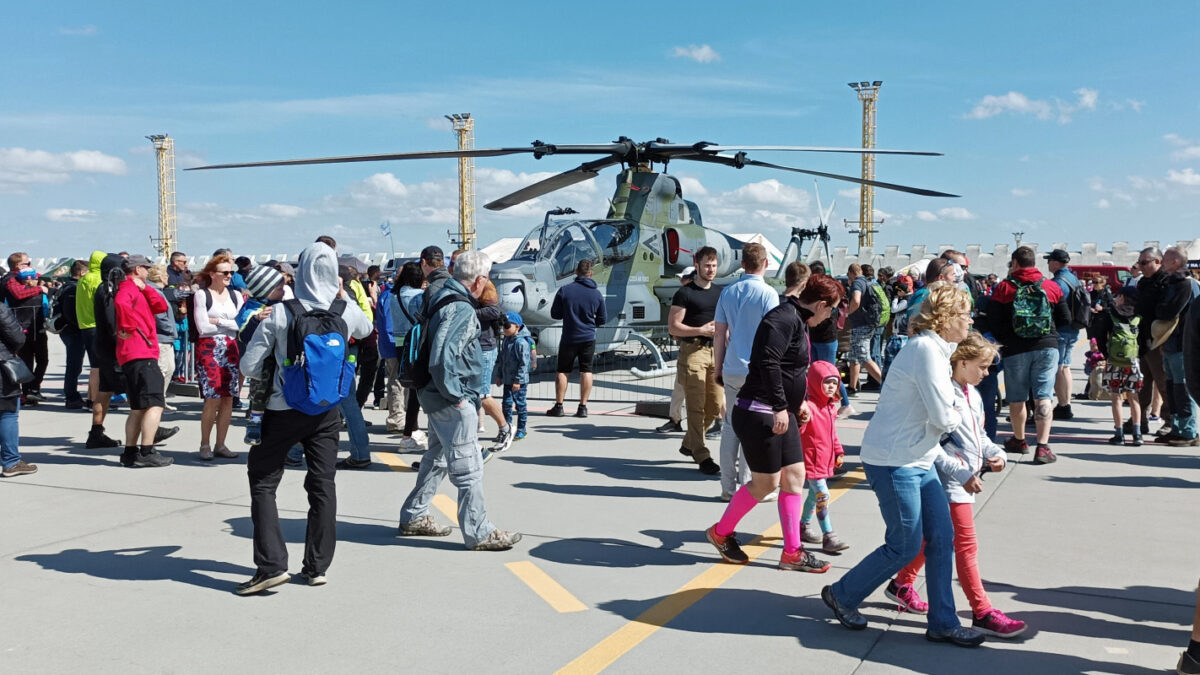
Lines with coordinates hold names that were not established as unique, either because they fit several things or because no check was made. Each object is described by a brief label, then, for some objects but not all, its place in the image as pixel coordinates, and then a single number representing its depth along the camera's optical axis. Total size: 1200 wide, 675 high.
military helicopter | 13.51
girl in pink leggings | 4.12
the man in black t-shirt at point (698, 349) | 7.70
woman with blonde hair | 3.92
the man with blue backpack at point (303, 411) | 4.75
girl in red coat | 5.52
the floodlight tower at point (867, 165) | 73.72
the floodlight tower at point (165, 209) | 95.19
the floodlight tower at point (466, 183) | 76.69
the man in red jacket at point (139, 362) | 7.75
